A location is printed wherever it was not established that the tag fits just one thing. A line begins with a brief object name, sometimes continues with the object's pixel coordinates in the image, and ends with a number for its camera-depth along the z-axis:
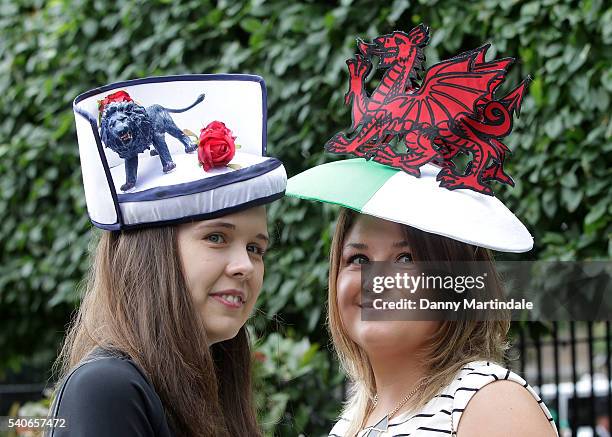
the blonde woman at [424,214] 2.12
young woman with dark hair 2.05
